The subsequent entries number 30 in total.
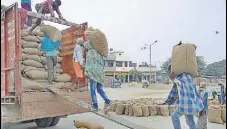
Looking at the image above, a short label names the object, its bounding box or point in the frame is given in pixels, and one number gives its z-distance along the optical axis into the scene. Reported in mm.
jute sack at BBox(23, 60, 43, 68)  3926
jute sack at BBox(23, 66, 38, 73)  3808
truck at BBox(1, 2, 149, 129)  3146
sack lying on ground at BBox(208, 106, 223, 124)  4808
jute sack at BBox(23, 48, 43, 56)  4037
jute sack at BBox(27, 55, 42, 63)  4026
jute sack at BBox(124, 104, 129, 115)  5974
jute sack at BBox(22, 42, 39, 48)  4076
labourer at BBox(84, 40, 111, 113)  3365
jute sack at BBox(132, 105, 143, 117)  5728
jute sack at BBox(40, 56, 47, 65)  4173
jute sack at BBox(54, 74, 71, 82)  4092
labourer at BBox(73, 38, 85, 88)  3831
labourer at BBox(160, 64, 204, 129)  2631
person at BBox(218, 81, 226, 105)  6663
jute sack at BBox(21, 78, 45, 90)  3465
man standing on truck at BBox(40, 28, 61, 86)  3926
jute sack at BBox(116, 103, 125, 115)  6055
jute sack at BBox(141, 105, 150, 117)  5775
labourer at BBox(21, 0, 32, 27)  4400
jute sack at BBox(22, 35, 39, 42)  4121
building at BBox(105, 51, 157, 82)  35073
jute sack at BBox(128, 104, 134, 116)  5833
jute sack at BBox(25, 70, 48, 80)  3768
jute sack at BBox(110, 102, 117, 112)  6332
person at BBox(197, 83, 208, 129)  3321
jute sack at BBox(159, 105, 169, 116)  5828
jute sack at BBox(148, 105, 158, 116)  5844
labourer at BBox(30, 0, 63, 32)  4179
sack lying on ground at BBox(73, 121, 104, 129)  3394
